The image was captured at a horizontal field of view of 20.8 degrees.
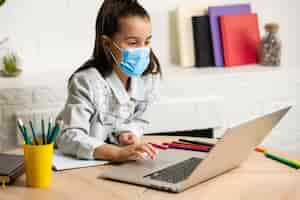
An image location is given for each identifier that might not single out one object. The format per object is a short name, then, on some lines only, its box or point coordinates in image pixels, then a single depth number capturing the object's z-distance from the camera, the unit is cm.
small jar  372
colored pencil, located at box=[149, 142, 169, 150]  255
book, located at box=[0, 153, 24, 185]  221
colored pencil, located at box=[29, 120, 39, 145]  221
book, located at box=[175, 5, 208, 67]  367
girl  261
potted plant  327
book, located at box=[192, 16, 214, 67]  368
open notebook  238
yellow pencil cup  219
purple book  370
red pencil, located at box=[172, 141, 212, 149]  253
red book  371
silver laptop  218
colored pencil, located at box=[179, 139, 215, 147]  255
